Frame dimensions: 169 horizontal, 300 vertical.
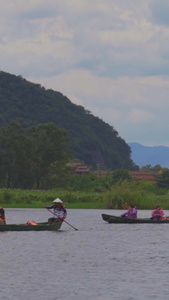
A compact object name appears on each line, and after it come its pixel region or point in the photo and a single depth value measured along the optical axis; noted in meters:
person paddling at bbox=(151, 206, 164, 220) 62.25
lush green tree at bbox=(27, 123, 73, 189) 136.00
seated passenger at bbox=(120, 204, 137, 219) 61.06
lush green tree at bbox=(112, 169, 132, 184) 174.55
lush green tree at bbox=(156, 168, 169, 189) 194.62
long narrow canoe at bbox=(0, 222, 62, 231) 50.50
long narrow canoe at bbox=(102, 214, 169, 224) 60.66
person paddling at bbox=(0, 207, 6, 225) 51.29
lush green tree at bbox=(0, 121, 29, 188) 132.88
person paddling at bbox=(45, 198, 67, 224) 53.36
